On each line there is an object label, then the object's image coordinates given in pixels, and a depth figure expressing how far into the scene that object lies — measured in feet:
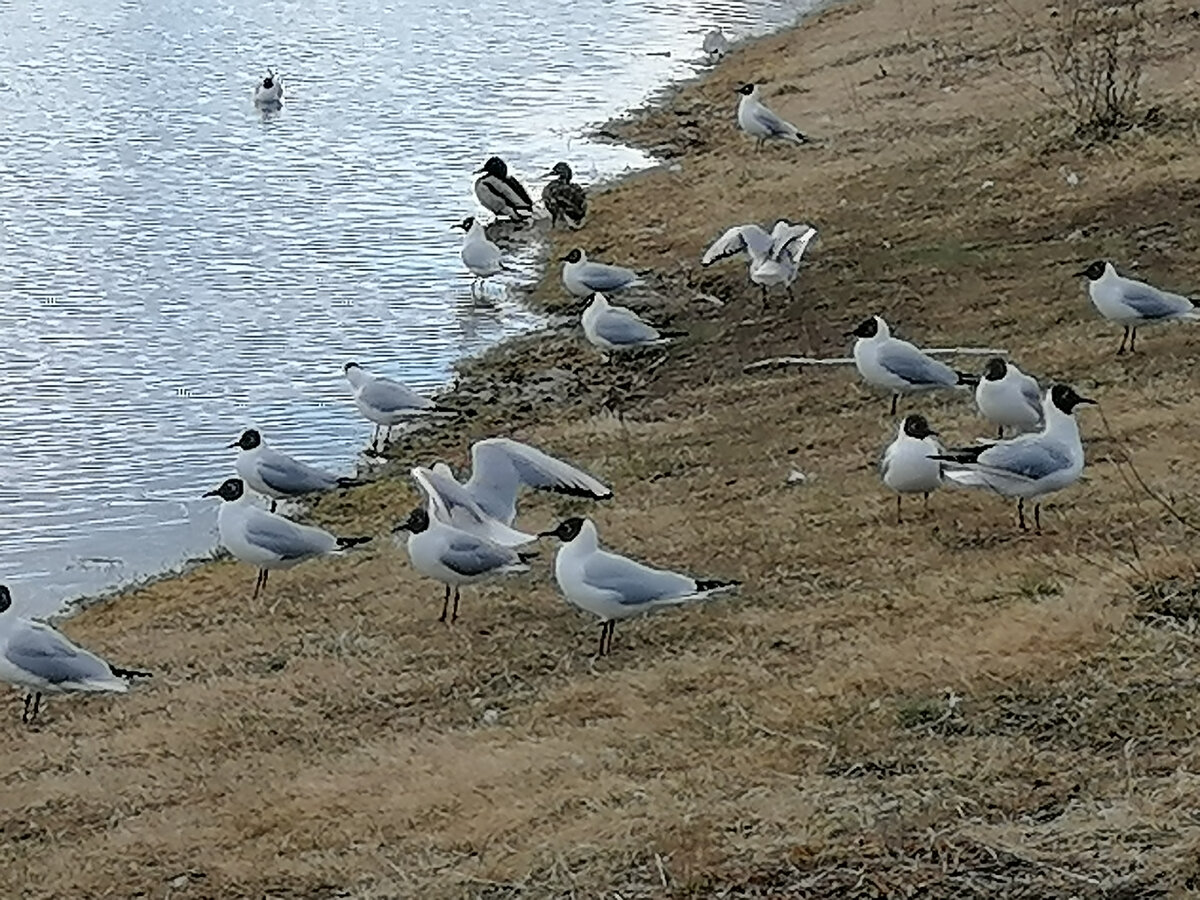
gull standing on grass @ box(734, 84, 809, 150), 74.23
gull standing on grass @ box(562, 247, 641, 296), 57.06
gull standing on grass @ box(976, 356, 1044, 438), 37.35
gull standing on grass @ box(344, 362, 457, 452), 47.65
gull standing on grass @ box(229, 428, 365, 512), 41.98
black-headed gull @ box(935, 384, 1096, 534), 32.68
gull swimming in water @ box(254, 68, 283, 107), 93.25
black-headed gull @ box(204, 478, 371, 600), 37.35
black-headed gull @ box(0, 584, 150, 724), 32.32
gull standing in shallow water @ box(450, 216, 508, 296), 64.69
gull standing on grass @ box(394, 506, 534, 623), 33.83
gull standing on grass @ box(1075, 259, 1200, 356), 43.39
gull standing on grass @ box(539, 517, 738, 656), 31.24
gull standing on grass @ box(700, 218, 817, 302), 52.75
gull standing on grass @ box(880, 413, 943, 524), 34.53
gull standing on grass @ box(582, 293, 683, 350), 52.01
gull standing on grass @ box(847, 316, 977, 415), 41.32
